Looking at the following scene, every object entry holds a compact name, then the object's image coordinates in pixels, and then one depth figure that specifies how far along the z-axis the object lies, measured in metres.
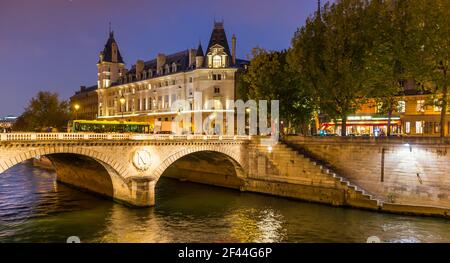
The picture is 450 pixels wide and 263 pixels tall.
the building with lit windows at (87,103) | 136.62
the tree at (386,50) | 44.09
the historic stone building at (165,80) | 84.56
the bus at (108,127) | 56.28
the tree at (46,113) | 95.24
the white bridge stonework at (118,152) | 35.56
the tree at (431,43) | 41.47
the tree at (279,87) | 58.75
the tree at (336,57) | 47.41
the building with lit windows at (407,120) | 63.97
